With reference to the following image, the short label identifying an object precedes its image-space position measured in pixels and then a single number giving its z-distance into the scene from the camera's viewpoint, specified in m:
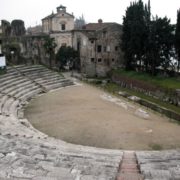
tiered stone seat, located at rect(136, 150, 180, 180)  7.40
